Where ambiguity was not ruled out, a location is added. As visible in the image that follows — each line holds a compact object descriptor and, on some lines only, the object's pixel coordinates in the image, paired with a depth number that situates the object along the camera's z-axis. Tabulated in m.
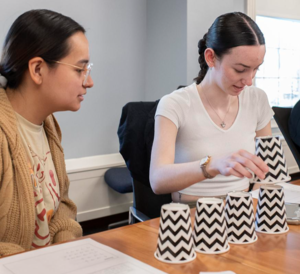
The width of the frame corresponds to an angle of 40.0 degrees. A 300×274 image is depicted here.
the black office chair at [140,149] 1.57
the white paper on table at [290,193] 1.37
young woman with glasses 1.18
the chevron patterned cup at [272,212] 1.07
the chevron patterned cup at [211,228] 0.92
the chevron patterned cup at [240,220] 0.99
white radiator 3.25
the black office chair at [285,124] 2.09
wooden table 0.85
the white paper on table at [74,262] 0.82
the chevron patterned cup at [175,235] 0.87
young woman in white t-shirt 1.46
